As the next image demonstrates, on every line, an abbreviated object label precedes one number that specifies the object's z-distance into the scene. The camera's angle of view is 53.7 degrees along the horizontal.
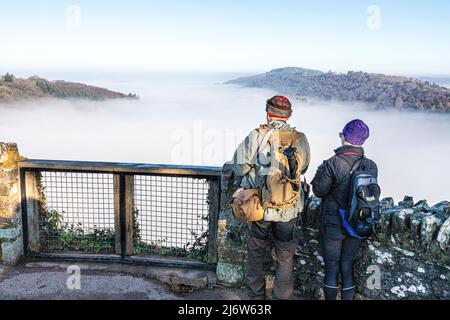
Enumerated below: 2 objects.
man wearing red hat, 4.04
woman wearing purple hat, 4.11
